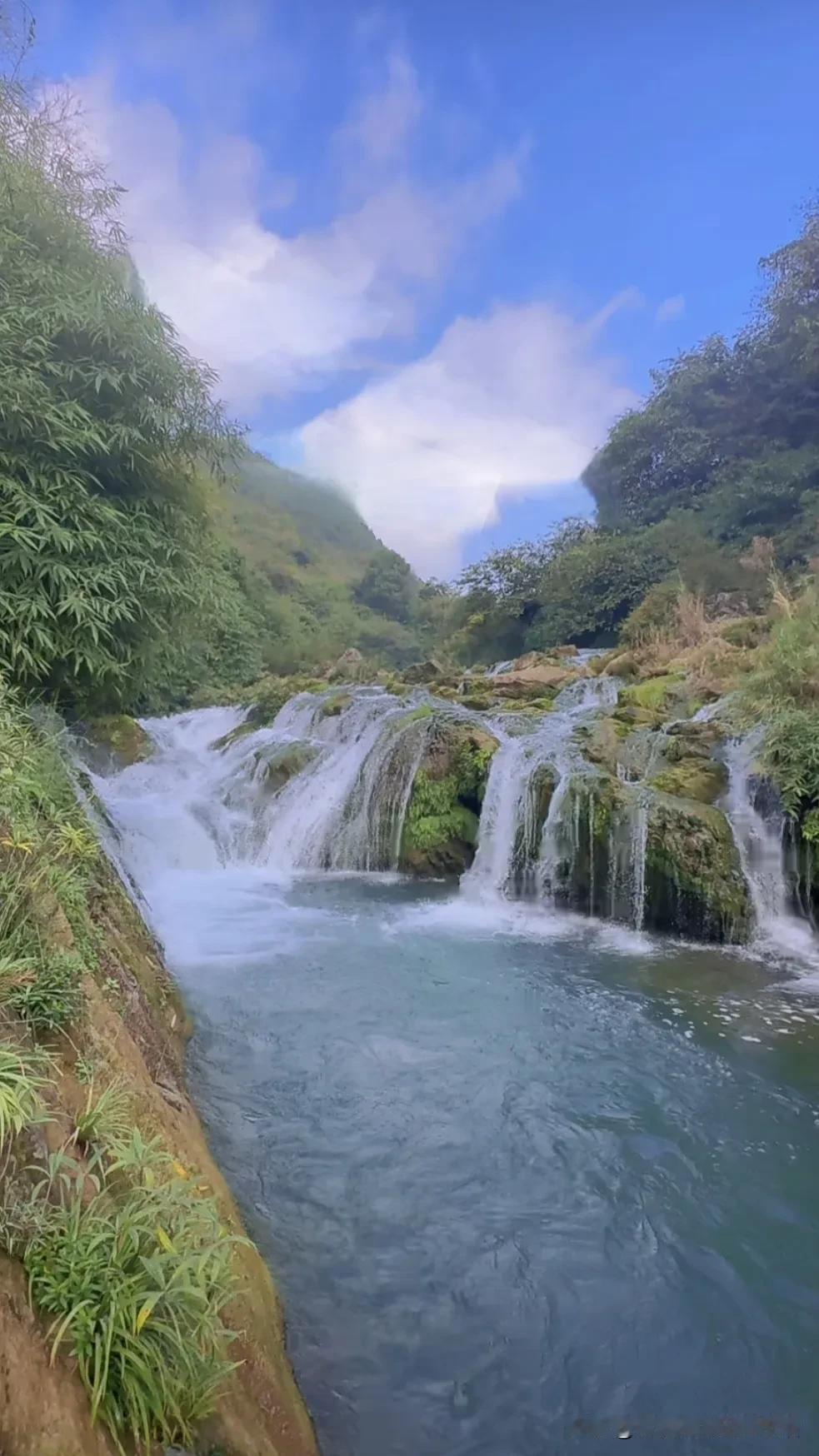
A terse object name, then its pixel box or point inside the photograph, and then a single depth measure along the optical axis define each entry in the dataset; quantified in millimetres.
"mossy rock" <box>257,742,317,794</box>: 11656
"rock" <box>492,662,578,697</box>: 13797
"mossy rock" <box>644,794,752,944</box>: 7535
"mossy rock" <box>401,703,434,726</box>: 11211
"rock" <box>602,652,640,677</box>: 14234
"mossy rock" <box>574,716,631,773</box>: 9422
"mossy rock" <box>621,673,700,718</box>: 11203
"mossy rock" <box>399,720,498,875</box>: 9961
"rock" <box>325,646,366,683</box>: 19767
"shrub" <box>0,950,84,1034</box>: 2373
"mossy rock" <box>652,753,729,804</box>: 8586
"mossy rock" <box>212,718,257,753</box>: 14684
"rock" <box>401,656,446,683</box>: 16781
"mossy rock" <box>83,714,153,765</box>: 13500
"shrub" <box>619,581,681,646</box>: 16594
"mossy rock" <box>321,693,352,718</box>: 12992
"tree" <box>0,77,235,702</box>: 5090
